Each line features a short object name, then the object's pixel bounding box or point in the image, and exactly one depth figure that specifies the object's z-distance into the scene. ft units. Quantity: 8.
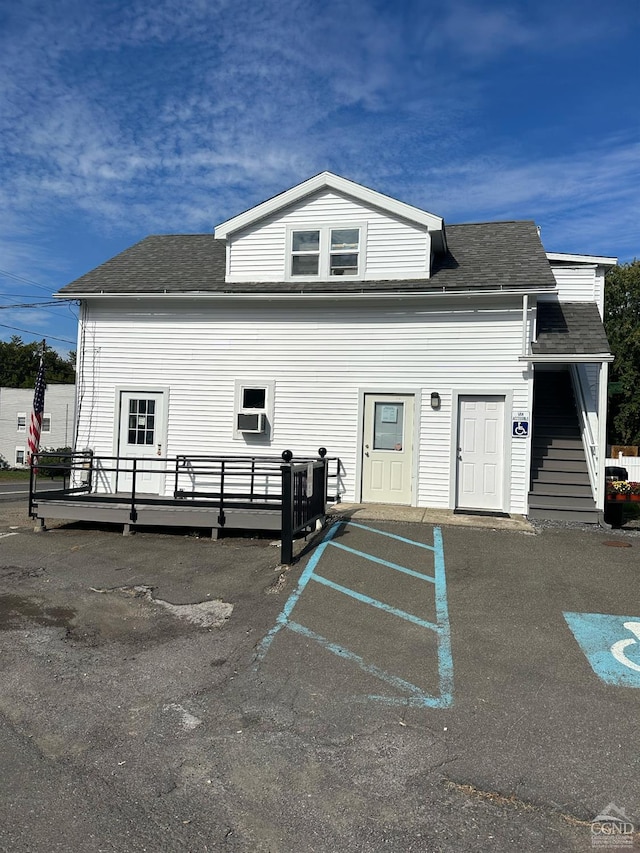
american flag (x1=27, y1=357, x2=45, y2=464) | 39.83
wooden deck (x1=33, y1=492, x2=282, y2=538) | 26.86
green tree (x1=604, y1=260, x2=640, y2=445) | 128.06
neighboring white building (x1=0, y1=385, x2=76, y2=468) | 122.72
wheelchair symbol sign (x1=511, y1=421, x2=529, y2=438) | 32.35
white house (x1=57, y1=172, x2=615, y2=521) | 32.96
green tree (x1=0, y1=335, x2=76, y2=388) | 194.80
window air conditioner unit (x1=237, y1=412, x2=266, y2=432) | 36.04
